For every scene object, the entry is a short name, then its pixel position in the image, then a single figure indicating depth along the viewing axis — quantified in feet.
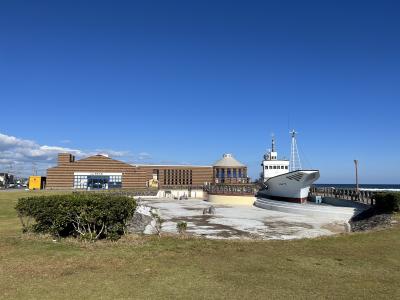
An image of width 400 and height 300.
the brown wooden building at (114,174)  285.64
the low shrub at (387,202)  75.92
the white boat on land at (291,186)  134.62
